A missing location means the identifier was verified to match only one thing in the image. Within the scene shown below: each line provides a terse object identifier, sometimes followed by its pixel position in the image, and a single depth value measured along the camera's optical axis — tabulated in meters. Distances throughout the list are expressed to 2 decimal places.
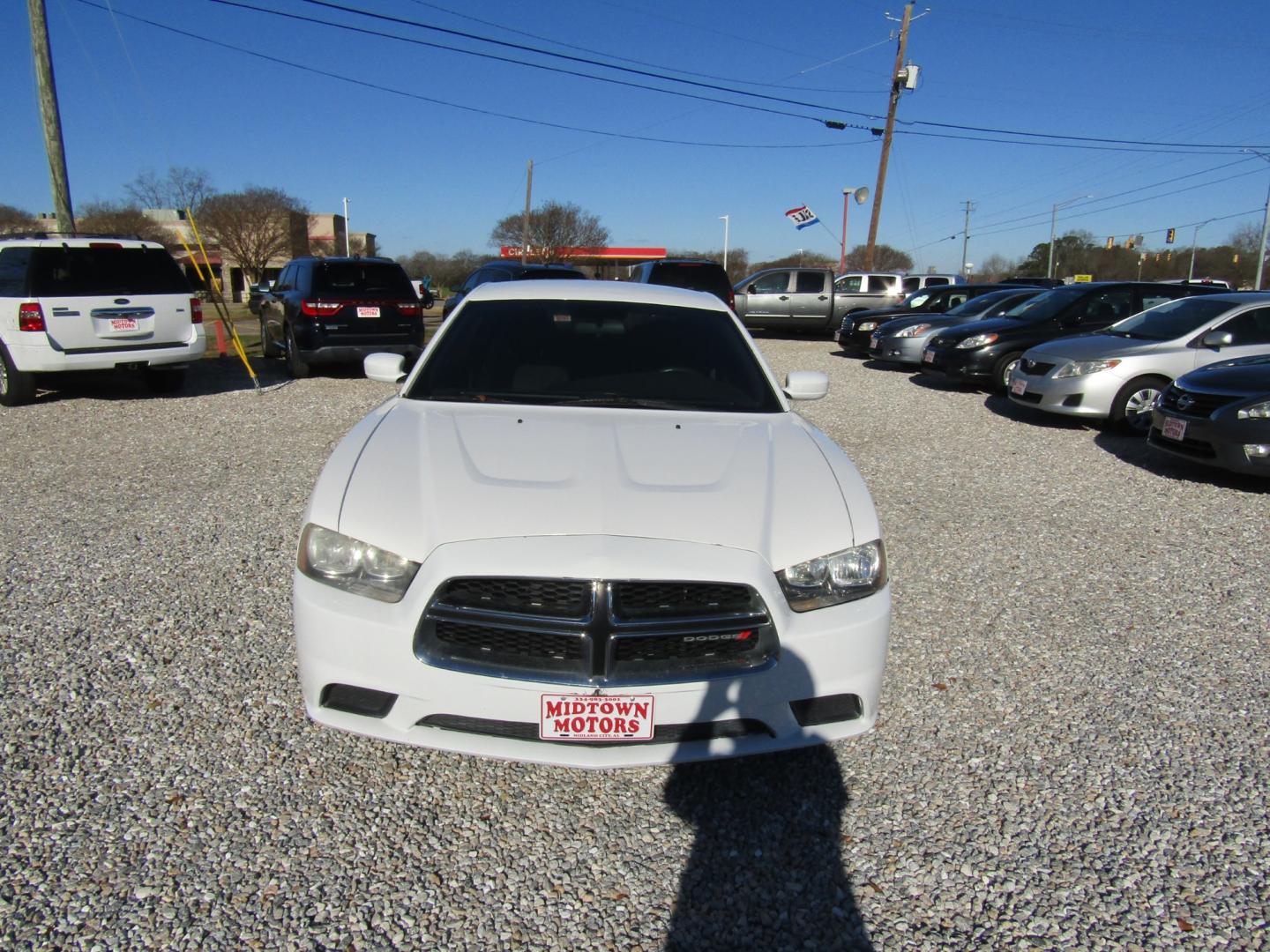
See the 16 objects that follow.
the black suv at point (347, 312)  11.70
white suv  9.13
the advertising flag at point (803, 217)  27.81
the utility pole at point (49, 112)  12.51
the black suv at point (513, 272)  14.86
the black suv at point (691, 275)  17.33
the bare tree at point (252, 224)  47.31
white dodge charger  2.39
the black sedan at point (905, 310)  16.88
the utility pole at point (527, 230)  45.63
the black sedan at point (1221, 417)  6.61
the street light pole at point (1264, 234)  41.12
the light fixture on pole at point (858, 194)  28.80
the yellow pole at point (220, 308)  11.01
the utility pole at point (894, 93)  27.11
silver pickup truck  20.72
